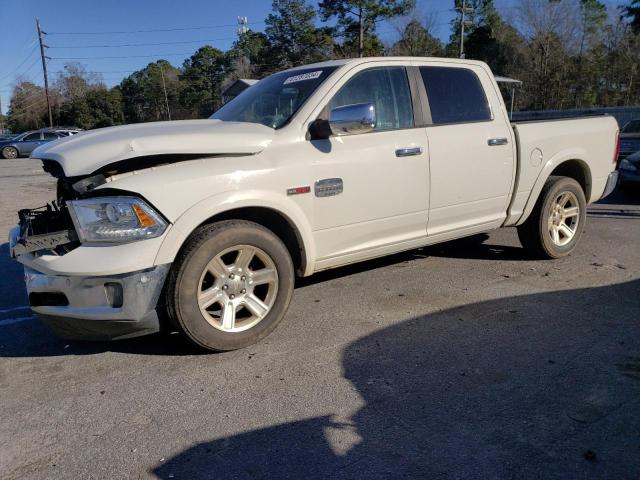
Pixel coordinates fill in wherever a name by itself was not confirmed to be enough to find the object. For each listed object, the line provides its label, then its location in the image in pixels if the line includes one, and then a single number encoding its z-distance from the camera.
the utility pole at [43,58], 50.30
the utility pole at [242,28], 63.61
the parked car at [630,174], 9.70
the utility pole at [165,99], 64.28
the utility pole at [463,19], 38.41
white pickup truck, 3.16
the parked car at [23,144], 29.05
